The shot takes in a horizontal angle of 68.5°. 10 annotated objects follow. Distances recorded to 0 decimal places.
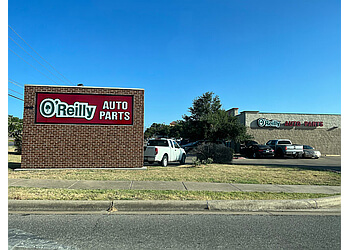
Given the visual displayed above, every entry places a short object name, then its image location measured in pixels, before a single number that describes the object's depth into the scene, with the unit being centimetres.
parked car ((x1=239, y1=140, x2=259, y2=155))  2677
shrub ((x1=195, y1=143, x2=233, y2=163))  1627
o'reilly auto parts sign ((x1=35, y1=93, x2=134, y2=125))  1202
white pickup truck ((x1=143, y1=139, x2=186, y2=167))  1382
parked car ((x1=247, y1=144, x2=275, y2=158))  2381
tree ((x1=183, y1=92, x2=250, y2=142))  2362
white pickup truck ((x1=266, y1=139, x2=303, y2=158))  2380
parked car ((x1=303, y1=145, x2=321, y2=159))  2441
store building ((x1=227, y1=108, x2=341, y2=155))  3095
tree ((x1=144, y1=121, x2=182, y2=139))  7718
